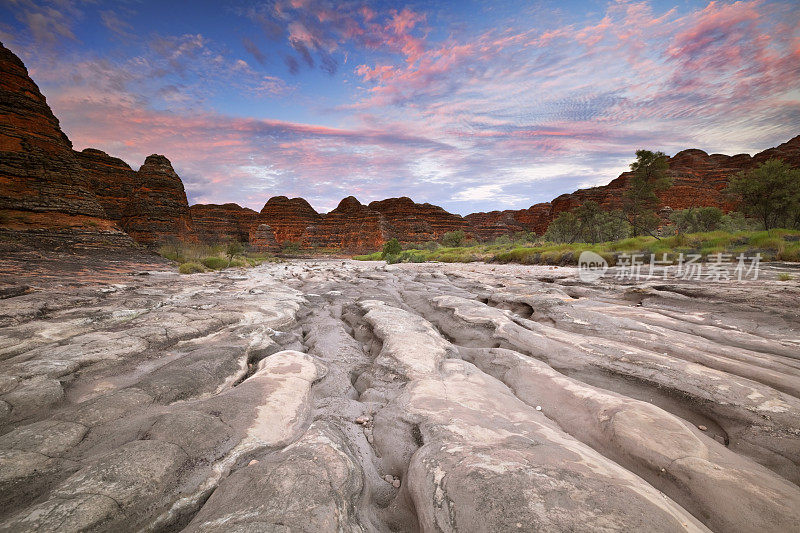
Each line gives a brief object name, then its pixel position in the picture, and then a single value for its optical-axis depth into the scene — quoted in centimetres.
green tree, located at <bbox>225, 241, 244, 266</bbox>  2261
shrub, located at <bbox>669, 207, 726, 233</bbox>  4122
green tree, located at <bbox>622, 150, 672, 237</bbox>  2736
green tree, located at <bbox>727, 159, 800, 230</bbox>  2072
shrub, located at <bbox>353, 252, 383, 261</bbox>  5055
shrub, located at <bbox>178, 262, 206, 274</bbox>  1220
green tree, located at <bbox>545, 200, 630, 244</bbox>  4228
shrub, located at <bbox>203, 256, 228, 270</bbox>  1606
